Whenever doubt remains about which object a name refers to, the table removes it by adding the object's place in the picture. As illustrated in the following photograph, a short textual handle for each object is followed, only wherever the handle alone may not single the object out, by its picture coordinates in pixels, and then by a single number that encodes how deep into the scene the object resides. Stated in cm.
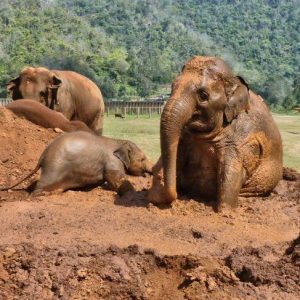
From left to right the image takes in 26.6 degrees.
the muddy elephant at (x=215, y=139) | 607
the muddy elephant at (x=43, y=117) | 1001
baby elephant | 751
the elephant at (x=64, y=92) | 1263
